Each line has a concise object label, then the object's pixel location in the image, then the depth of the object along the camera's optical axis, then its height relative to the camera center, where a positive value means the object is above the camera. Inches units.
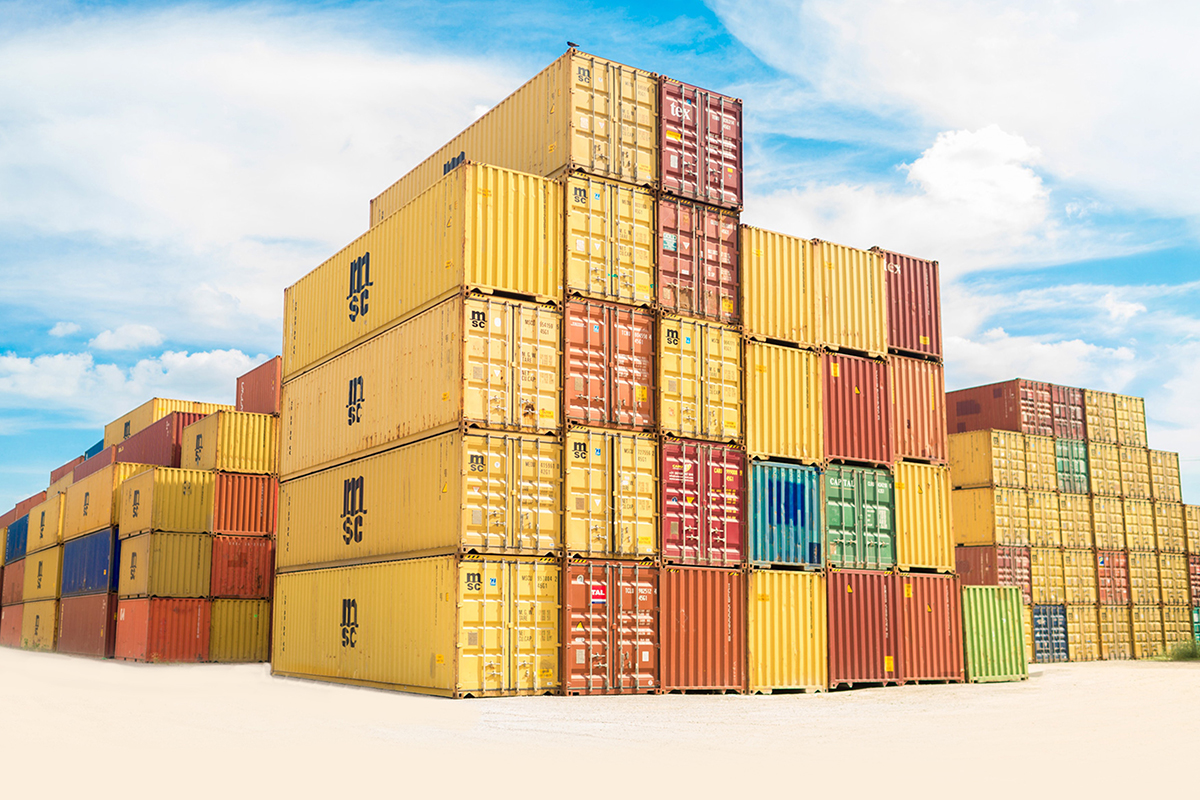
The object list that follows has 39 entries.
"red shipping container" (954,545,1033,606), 1520.7 +37.8
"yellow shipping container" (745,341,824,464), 932.6 +167.6
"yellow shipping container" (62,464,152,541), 1537.9 +141.7
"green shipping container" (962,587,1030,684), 1032.2 -39.8
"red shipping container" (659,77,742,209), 922.1 +393.9
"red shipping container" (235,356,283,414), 1536.7 +306.4
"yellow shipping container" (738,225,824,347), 952.3 +276.6
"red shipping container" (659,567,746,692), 848.3 -28.0
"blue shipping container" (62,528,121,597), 1520.7 +46.1
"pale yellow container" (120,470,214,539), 1350.9 +119.8
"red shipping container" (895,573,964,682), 981.2 -31.3
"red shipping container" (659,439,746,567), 872.3 +74.9
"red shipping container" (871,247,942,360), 1048.2 +285.4
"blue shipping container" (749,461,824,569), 916.0 +68.3
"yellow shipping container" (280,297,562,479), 799.1 +172.8
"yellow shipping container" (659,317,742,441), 884.0 +179.6
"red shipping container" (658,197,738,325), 905.5 +286.5
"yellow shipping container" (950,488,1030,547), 1533.0 +109.7
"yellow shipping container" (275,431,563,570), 784.9 +74.5
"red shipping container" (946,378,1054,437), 1621.6 +285.1
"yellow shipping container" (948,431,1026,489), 1547.7 +194.6
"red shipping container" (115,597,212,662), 1330.0 -44.4
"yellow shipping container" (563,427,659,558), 826.2 +78.5
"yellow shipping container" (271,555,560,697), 764.6 -24.5
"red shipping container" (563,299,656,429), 844.6 +183.5
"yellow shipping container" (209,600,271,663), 1376.7 -48.0
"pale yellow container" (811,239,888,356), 999.6 +279.2
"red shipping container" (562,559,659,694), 804.0 -26.2
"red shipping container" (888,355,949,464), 1027.9 +178.9
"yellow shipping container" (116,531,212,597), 1344.7 +36.8
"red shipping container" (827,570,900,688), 936.9 -31.2
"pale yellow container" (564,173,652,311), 858.8 +288.4
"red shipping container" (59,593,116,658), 1496.1 -46.6
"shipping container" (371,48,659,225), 872.9 +396.6
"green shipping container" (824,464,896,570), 961.5 +68.4
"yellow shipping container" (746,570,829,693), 892.0 -32.4
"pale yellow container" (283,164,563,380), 814.5 +277.7
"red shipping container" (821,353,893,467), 981.2 +169.9
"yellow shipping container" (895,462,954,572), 1005.2 +71.6
